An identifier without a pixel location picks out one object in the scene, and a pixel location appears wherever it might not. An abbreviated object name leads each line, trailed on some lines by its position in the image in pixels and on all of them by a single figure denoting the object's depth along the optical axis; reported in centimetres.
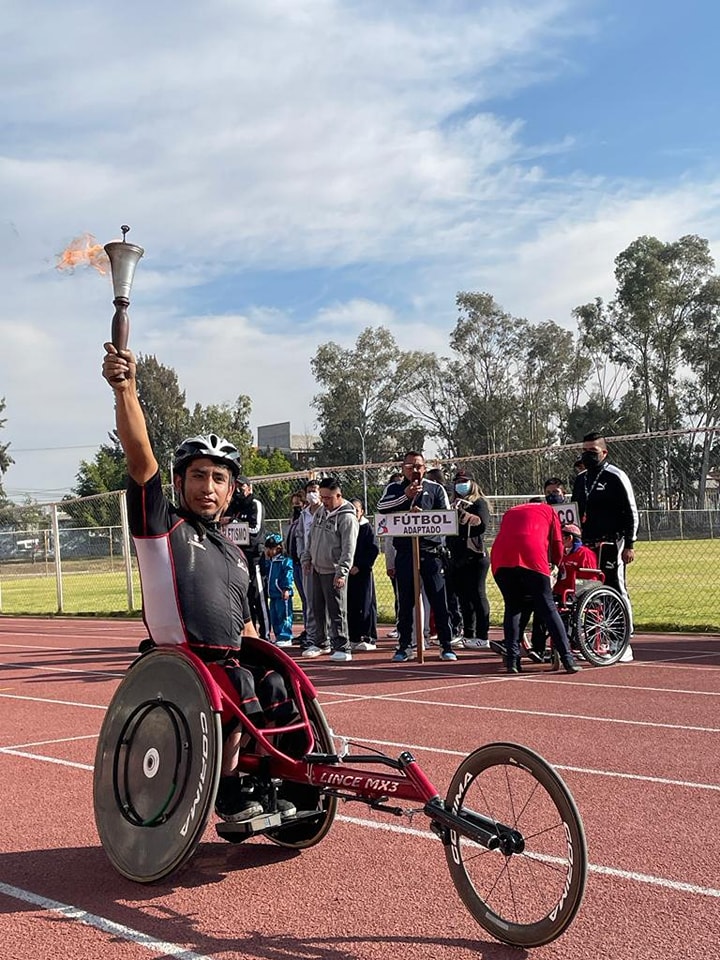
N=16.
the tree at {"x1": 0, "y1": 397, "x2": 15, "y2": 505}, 8938
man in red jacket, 1026
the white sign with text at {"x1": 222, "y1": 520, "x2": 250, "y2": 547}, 1262
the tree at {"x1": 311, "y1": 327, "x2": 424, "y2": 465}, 7019
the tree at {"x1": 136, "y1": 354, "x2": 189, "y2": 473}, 10325
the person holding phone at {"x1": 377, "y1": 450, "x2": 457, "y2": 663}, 1209
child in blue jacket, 1519
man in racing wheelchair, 445
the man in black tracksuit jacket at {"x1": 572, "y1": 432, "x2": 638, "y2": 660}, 1140
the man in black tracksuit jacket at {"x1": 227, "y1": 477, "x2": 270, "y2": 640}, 1247
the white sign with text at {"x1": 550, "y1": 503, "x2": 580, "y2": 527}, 1199
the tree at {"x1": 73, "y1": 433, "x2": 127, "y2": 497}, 9906
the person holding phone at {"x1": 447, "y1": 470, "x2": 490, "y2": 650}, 1306
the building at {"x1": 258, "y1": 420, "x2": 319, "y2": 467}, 11869
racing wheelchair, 375
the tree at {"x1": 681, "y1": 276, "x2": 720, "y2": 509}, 5744
